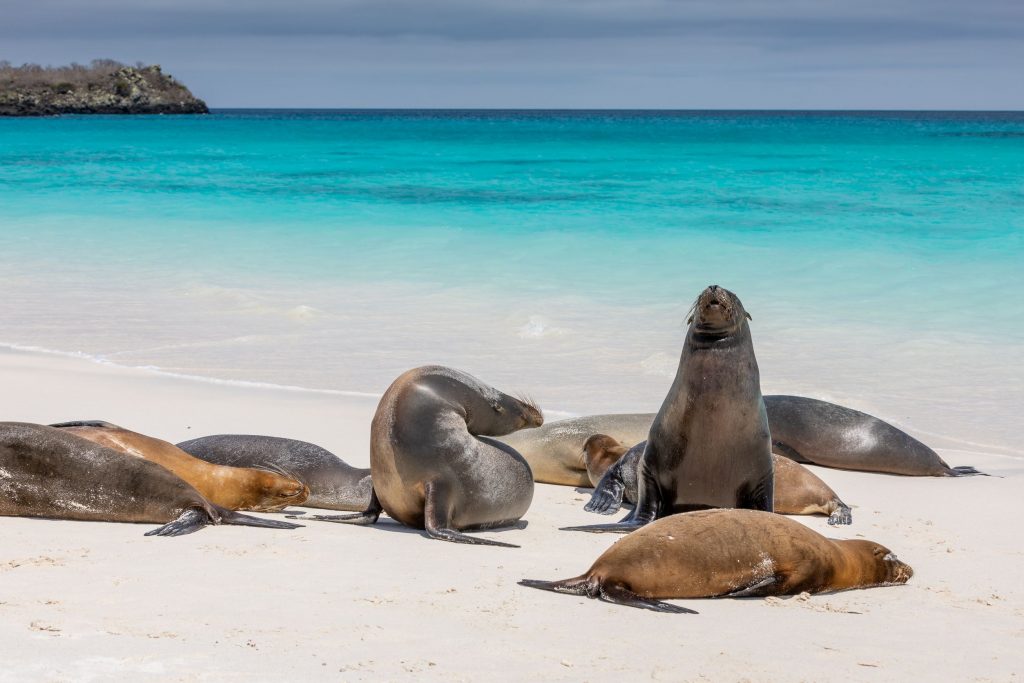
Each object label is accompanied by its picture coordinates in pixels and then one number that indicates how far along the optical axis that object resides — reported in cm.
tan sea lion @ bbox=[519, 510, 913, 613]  830
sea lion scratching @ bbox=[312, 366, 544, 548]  1032
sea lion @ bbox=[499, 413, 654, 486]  1385
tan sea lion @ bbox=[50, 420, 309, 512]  1095
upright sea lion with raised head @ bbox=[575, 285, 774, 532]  1078
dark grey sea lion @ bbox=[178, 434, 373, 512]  1166
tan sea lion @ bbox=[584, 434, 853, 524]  1187
